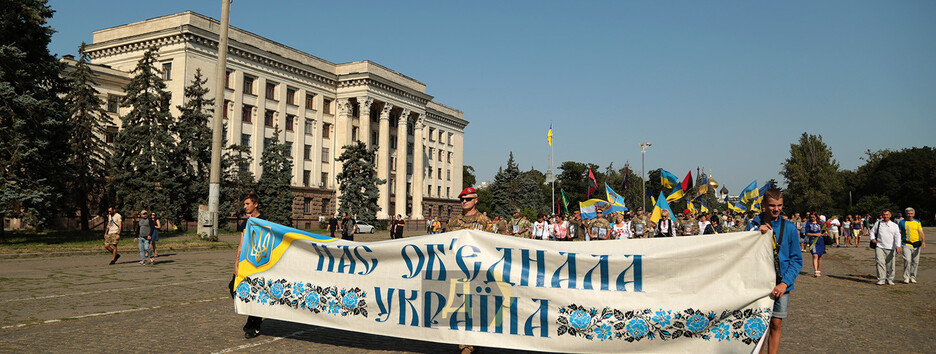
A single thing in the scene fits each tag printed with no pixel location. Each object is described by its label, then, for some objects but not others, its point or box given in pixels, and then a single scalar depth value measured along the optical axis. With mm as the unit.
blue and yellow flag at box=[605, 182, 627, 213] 26156
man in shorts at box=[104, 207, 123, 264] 17666
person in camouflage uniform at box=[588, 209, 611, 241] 17922
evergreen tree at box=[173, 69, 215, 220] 42094
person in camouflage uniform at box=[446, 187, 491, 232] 6891
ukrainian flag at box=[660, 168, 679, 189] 25734
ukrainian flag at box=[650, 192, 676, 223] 21906
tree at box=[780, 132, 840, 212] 83062
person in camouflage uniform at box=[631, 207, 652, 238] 18594
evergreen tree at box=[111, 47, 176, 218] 39250
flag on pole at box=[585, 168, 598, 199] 32000
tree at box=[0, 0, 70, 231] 23297
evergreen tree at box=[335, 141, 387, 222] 57938
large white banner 5566
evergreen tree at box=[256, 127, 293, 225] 49872
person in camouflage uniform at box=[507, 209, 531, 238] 25281
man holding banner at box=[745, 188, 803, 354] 5527
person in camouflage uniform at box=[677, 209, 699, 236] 17969
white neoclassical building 51281
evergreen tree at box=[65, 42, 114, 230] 35906
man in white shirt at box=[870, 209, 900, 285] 13766
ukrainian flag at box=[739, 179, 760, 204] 31000
